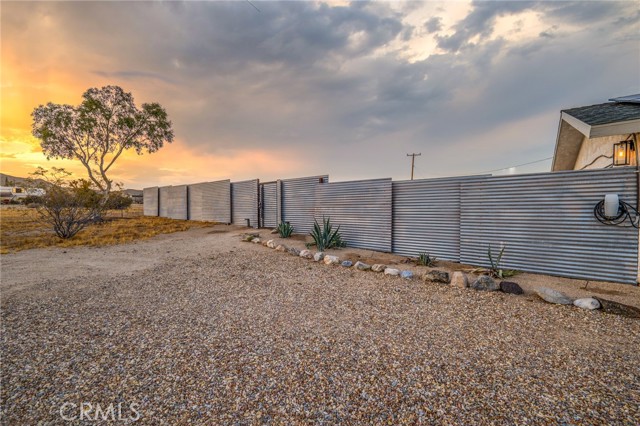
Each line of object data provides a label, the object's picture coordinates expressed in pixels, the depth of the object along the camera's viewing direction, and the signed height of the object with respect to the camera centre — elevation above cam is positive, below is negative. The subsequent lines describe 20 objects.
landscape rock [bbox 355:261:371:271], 5.53 -1.25
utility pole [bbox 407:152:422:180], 24.21 +5.29
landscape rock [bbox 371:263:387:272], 5.35 -1.24
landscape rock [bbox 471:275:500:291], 4.21 -1.24
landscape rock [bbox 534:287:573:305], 3.63 -1.25
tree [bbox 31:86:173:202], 17.83 +6.18
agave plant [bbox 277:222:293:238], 9.33 -0.77
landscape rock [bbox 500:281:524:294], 4.06 -1.25
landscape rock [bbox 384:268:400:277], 5.07 -1.25
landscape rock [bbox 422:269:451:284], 4.59 -1.22
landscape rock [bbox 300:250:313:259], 6.64 -1.19
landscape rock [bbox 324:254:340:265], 6.03 -1.21
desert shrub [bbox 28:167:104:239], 9.88 +0.12
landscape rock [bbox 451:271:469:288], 4.40 -1.23
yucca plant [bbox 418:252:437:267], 5.79 -1.16
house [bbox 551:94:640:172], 4.32 +1.67
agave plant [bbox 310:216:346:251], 7.39 -0.86
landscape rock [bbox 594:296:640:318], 3.22 -1.27
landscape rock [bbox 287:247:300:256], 7.06 -1.18
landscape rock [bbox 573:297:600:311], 3.43 -1.27
